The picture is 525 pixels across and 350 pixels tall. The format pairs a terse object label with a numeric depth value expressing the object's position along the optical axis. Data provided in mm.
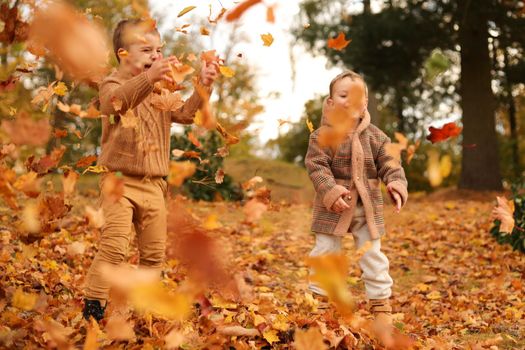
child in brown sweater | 2619
